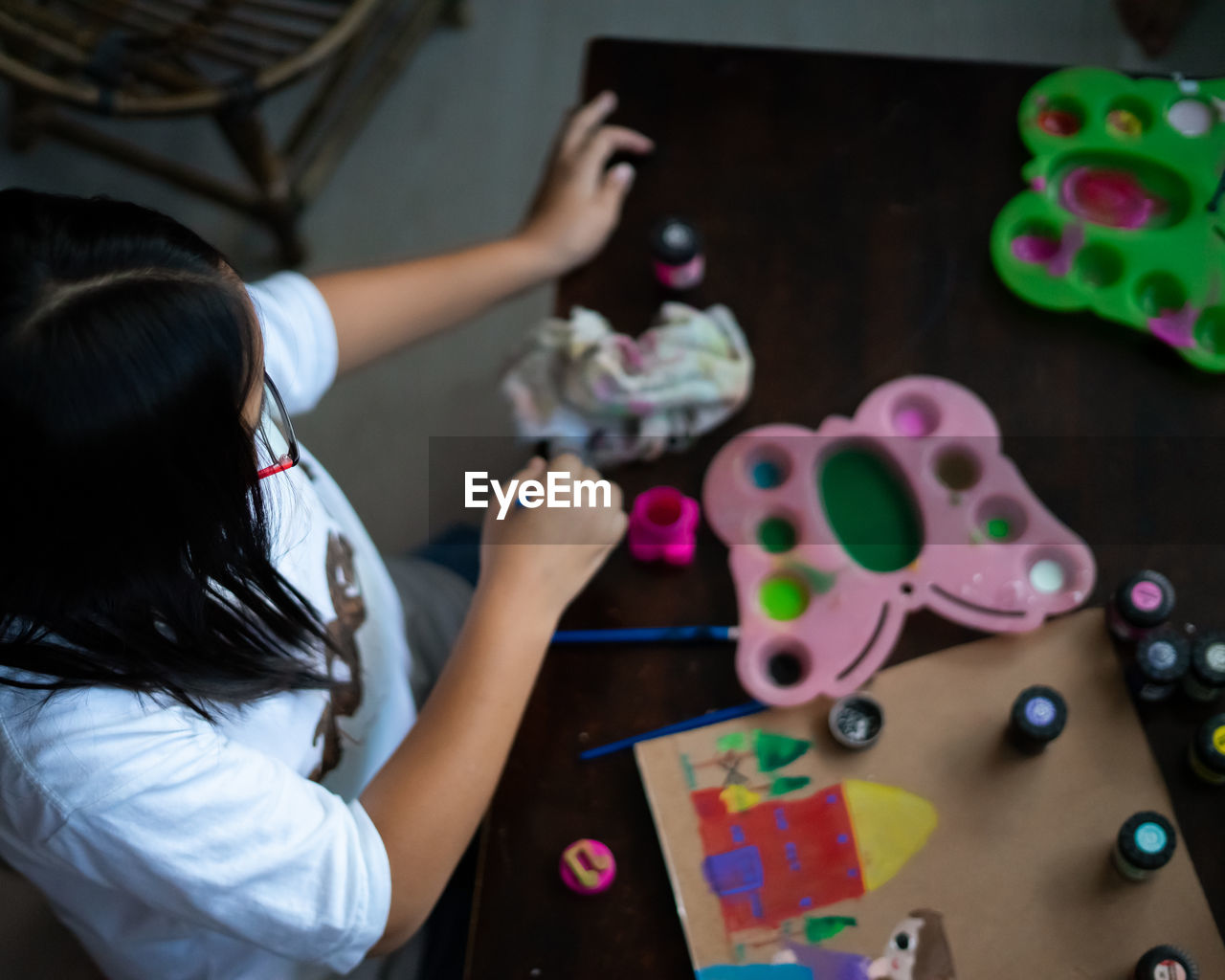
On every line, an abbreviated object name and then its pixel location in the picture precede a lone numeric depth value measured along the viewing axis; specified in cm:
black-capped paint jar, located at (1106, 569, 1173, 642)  65
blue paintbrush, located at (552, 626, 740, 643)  69
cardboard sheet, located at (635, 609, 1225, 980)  60
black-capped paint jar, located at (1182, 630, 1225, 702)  63
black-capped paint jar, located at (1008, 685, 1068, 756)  63
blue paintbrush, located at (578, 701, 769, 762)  66
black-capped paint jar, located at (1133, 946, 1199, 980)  57
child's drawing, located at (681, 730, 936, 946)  61
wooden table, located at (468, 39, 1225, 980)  63
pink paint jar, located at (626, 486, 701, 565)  71
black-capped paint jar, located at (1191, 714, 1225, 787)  61
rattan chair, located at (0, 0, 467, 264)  125
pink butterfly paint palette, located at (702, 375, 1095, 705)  69
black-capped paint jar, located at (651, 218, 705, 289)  80
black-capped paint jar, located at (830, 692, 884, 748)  65
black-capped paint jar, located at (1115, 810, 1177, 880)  59
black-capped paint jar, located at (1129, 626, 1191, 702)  63
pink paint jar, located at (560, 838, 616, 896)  62
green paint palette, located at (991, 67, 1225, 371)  77
